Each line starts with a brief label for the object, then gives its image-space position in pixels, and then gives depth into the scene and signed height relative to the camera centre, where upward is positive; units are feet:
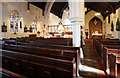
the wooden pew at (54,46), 9.47 -1.17
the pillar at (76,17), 11.73 +2.99
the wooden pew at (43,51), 7.38 -1.45
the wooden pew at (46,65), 4.96 -1.92
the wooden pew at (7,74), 3.24 -1.54
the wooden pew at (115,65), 6.05 -2.22
